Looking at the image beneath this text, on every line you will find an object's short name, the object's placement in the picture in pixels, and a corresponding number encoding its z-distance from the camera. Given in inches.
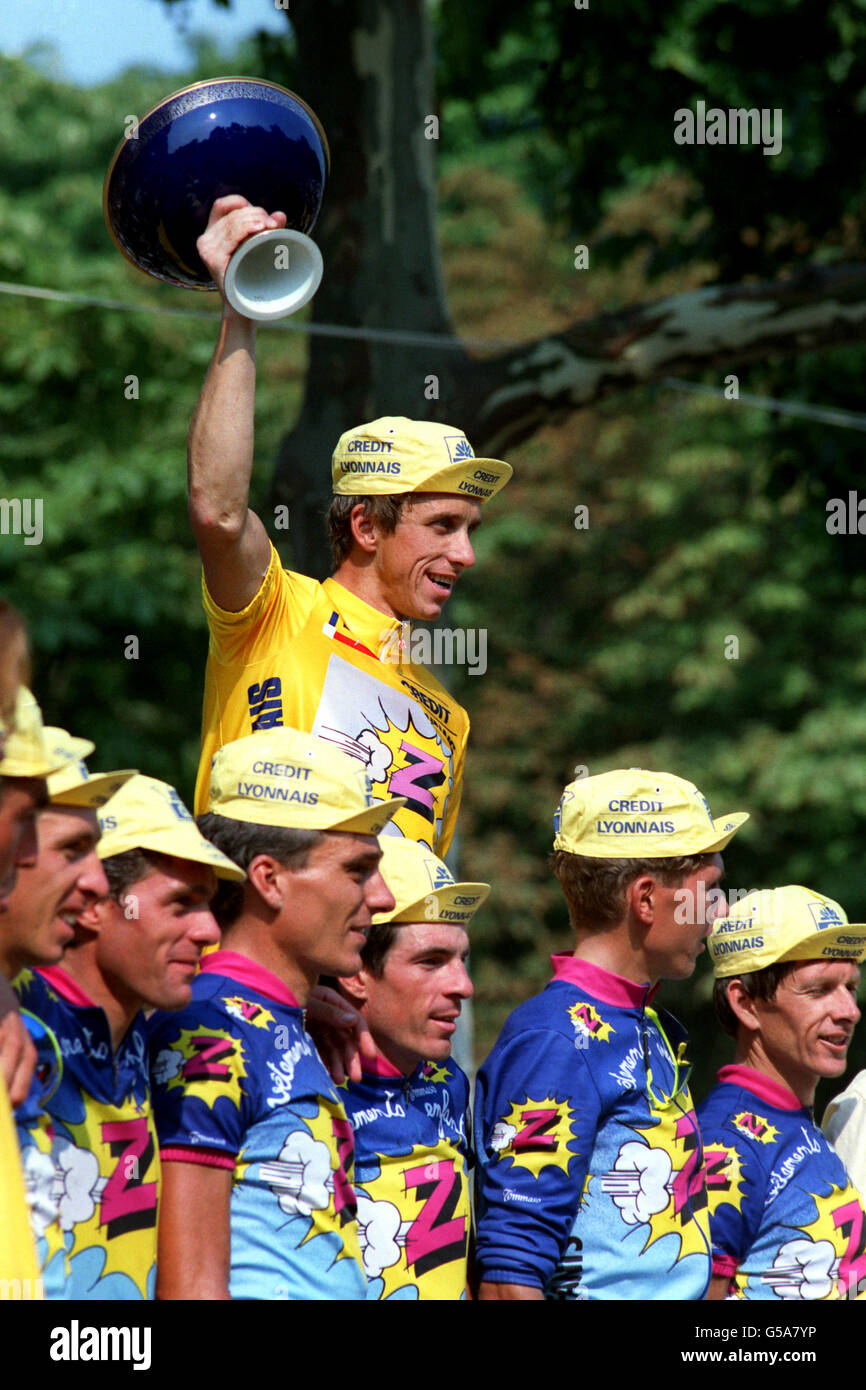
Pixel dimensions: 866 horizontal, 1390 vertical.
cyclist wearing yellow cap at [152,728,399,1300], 213.0
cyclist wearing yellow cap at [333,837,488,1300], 244.5
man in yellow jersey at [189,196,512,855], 267.1
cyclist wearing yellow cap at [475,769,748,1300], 243.3
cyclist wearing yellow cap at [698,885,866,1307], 275.4
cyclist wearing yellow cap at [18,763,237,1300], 199.9
